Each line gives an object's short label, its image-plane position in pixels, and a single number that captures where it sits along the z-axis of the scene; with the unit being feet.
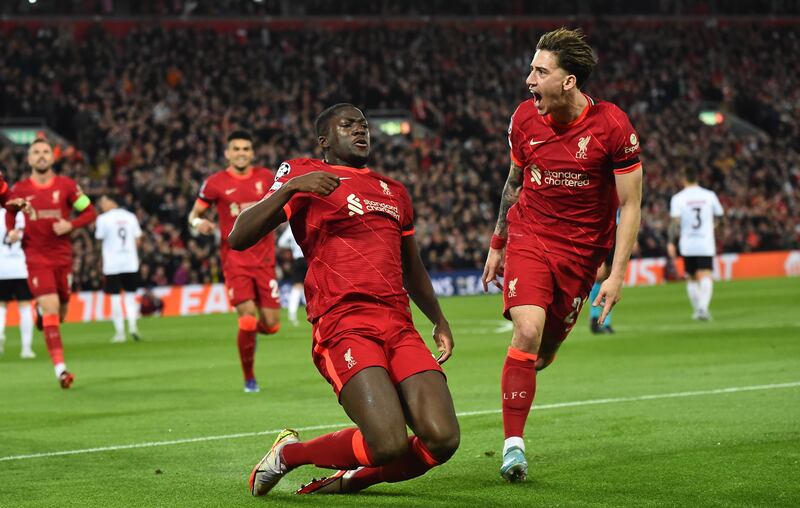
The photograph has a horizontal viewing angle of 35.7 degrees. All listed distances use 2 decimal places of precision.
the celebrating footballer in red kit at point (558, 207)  24.13
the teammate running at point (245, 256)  40.55
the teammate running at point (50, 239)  43.47
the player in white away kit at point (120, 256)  68.85
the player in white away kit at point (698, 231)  67.77
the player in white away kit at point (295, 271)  76.28
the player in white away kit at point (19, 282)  58.75
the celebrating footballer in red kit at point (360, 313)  20.22
